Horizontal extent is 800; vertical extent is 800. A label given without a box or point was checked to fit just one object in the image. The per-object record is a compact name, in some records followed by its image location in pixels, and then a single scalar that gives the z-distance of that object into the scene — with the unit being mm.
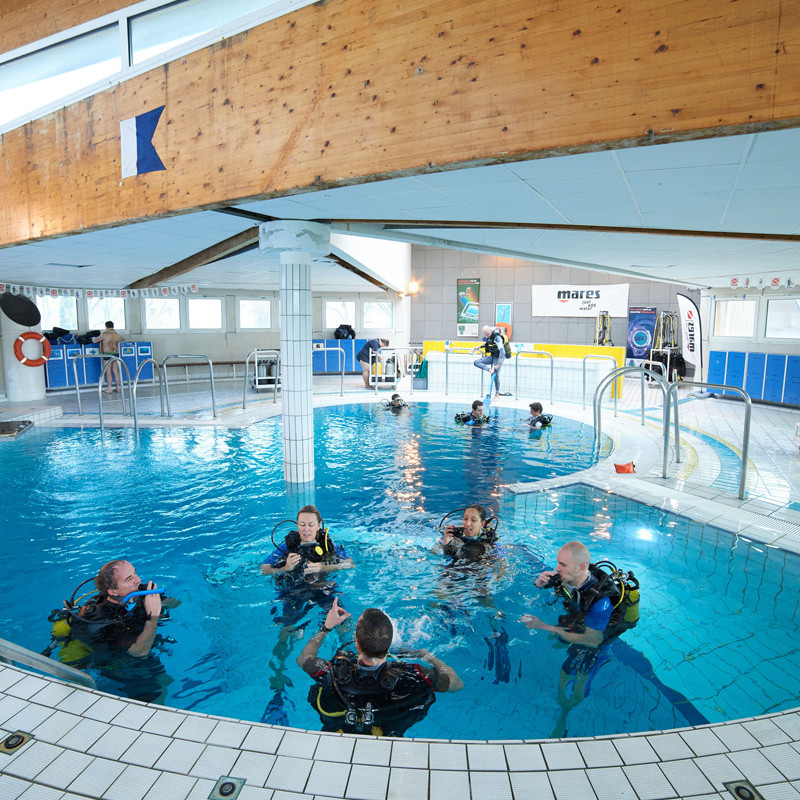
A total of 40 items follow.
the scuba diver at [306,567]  4367
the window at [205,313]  18953
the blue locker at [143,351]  16891
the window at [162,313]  18109
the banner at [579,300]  19312
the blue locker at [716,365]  14203
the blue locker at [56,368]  14805
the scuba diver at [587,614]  3539
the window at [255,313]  19875
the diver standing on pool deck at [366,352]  15508
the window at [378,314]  21312
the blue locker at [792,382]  12227
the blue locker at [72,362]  15222
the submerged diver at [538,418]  10336
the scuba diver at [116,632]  3455
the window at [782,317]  13141
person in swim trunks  15078
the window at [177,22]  4922
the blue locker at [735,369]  13641
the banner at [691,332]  15023
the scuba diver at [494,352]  13094
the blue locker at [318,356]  18859
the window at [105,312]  16984
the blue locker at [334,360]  19453
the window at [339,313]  20719
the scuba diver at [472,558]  4602
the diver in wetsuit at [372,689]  2701
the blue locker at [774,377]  12557
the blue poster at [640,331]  18828
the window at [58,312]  15922
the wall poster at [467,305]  21266
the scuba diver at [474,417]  10680
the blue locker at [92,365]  15772
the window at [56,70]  5840
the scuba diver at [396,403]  12328
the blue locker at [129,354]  16484
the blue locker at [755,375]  13070
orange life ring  12430
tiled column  6676
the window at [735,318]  13891
